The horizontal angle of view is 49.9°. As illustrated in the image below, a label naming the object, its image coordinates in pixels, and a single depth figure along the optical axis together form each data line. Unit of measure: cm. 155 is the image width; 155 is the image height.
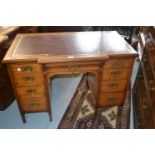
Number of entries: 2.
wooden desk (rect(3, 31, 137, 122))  156
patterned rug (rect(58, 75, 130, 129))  202
